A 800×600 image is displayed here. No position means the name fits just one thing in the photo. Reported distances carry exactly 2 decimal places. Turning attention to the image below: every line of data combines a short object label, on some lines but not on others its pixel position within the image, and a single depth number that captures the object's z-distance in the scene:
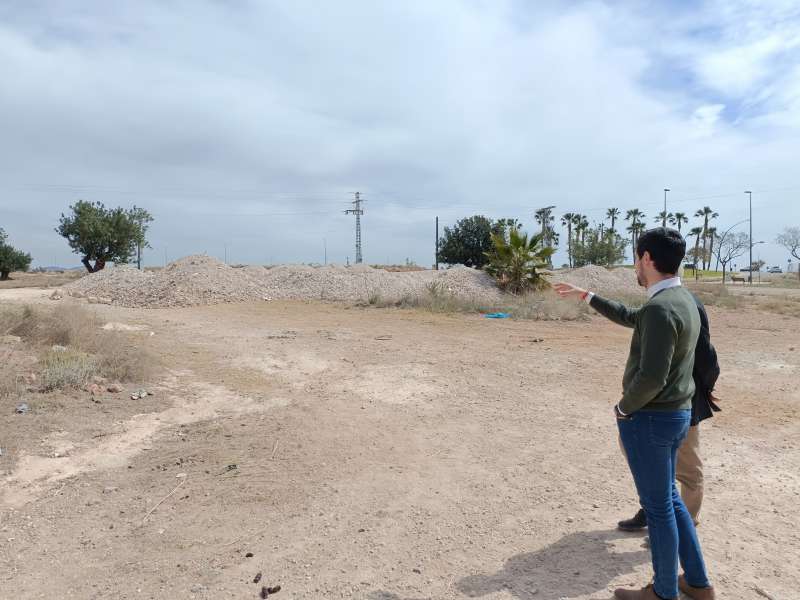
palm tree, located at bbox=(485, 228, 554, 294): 21.62
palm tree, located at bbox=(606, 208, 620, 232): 82.50
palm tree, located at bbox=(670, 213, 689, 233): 76.75
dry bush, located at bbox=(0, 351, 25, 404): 5.45
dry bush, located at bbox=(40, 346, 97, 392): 5.84
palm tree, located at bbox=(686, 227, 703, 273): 75.25
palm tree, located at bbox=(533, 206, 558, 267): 76.38
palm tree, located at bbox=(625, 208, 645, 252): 74.21
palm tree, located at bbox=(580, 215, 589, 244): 77.44
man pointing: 2.20
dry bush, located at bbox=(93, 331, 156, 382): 6.57
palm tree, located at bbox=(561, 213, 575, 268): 80.06
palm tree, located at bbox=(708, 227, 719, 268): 72.06
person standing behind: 2.75
